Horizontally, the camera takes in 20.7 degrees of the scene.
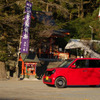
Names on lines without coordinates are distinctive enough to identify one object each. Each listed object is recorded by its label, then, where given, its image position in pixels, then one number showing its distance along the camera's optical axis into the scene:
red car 15.47
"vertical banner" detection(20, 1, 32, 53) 19.27
